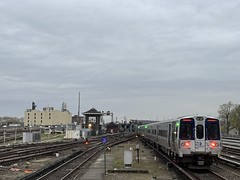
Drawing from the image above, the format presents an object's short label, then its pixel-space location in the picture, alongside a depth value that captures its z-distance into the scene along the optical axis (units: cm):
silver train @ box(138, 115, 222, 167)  1925
